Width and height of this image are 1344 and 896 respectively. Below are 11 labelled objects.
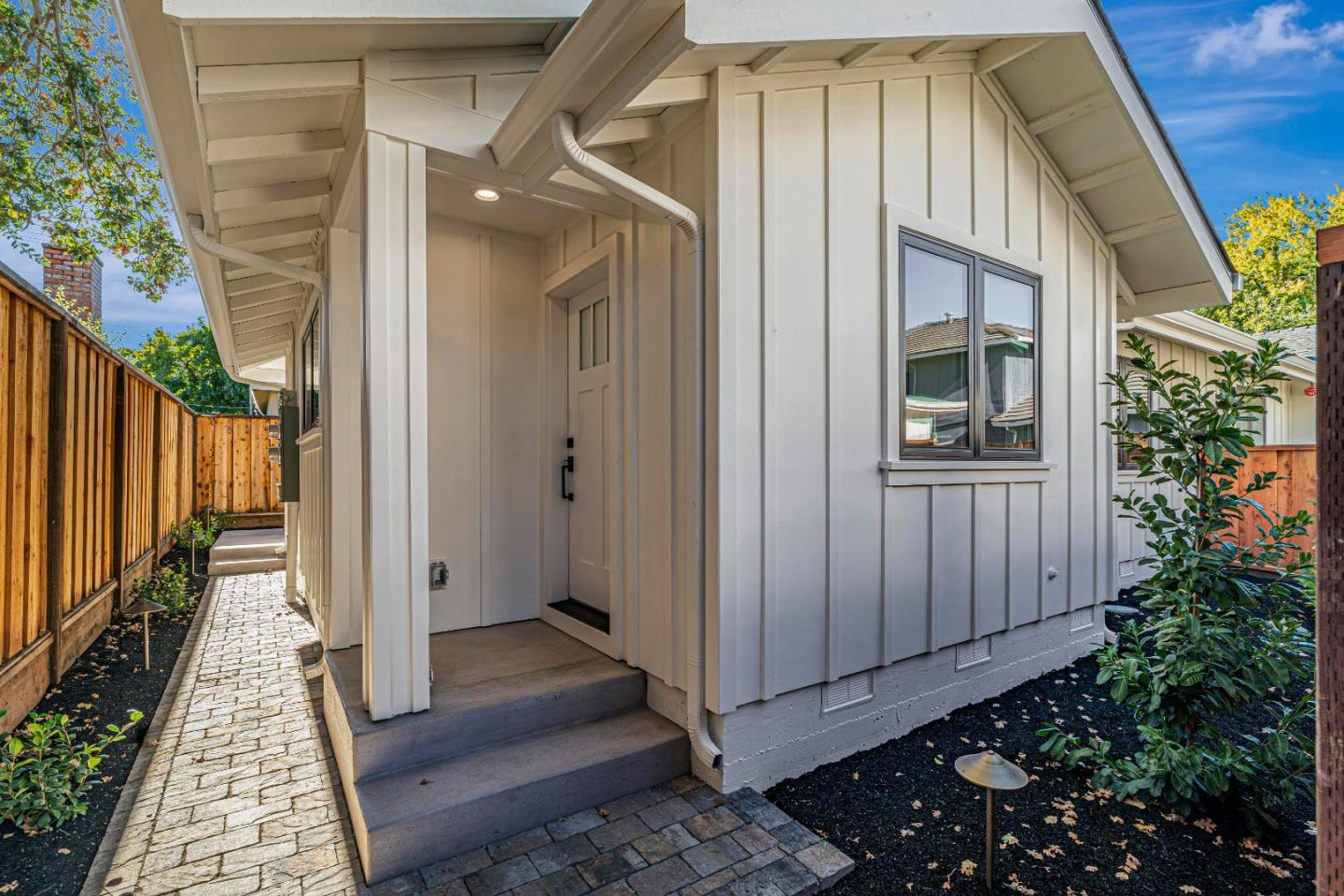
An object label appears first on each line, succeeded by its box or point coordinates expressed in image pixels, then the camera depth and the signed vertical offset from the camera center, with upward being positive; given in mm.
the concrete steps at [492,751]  2197 -1244
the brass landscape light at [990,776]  1995 -1053
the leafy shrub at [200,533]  7629 -1131
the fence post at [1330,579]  1033 -215
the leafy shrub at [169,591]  5543 -1311
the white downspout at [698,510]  2562 -261
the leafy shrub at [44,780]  2406 -1343
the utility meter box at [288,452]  5137 -36
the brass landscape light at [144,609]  3732 -981
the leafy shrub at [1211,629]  2346 -698
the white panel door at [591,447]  3621 +1
